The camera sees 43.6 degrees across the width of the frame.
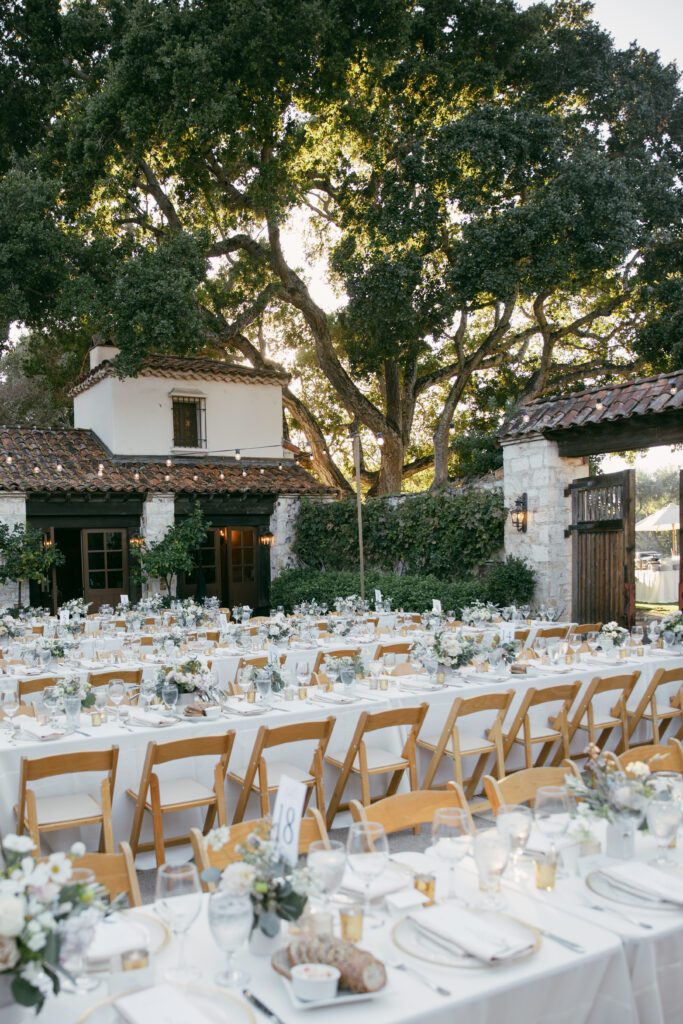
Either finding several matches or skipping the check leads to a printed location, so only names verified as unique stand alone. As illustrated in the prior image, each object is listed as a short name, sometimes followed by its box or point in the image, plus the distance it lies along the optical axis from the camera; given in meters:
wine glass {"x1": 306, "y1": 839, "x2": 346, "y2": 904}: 2.56
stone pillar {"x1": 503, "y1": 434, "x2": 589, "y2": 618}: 13.51
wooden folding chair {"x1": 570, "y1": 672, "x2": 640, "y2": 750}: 6.67
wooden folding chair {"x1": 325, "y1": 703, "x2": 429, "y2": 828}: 5.61
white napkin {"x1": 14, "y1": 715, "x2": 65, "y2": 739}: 5.27
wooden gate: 12.53
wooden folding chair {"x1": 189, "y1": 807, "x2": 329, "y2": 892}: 3.21
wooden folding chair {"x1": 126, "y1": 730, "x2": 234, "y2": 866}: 4.92
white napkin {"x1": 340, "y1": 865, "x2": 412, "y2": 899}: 2.85
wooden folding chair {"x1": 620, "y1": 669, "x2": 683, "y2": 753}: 7.13
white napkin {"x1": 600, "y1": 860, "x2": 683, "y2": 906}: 2.83
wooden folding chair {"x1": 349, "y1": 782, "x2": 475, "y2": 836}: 3.58
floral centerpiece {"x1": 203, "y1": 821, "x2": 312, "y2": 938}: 2.41
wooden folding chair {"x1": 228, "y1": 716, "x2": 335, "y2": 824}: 5.23
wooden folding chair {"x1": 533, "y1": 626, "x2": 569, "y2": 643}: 10.17
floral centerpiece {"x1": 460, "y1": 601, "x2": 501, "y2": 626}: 10.66
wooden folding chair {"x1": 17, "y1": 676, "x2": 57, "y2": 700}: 7.19
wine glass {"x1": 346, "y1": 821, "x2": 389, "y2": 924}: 2.66
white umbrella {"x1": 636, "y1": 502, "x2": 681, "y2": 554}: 25.77
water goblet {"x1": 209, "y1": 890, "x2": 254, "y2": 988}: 2.34
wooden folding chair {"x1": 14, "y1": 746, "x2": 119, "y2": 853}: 4.58
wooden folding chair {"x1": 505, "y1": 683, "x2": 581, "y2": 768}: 6.30
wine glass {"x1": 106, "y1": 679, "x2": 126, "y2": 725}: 5.88
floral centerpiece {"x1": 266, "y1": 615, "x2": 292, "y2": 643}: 9.27
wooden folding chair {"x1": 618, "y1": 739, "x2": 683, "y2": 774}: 4.20
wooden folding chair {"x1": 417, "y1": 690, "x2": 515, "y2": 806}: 5.92
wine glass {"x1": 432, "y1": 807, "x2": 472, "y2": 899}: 2.79
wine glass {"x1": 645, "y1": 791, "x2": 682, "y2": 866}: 3.00
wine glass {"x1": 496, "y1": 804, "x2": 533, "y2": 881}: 2.91
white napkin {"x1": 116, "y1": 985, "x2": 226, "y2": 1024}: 2.21
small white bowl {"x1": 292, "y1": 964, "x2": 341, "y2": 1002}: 2.25
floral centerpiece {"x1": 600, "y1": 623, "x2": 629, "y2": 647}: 8.09
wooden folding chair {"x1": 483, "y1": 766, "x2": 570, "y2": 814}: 3.71
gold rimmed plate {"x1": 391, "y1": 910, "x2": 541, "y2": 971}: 2.46
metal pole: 15.43
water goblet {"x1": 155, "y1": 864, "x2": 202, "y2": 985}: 2.40
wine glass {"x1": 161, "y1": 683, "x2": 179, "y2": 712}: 5.77
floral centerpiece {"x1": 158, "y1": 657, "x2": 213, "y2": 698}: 5.83
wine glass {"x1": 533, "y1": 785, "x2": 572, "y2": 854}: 3.00
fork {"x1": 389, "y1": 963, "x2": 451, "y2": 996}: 2.34
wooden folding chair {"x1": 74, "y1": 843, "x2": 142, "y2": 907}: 3.04
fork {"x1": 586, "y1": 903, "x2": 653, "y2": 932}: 2.70
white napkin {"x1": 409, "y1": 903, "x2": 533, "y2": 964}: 2.48
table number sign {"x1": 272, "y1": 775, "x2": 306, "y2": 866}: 2.55
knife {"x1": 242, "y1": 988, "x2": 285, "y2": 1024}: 2.21
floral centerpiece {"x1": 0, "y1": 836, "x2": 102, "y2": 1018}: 2.04
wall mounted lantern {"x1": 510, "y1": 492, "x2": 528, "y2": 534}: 13.89
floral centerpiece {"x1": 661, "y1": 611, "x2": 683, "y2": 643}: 8.28
